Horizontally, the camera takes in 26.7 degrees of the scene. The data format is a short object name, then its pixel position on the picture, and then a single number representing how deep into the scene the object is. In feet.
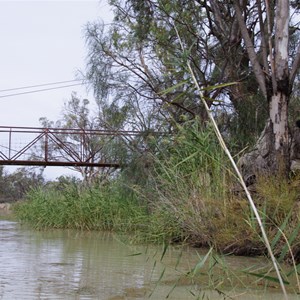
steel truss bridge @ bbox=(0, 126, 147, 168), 57.72
